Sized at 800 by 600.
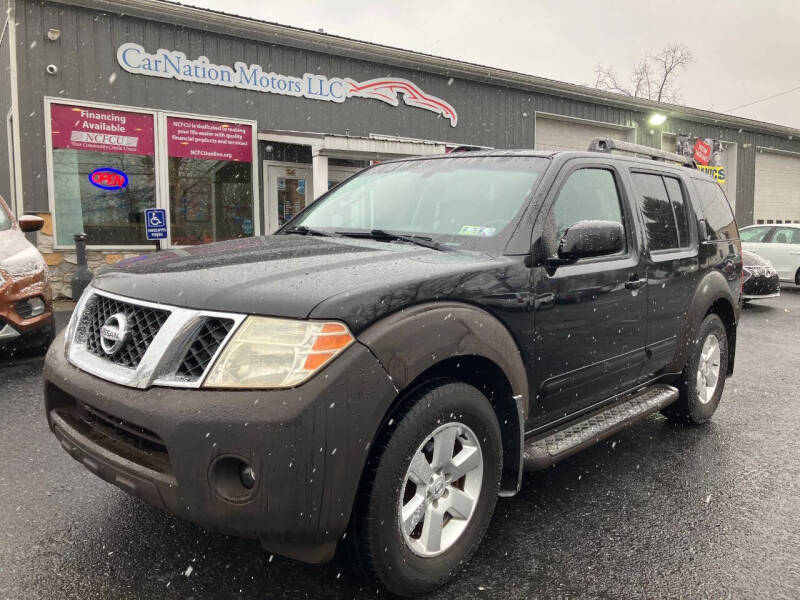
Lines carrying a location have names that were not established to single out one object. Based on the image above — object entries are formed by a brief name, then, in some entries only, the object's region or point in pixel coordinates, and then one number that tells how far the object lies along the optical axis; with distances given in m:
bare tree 40.47
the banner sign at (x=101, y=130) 9.70
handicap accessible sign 10.04
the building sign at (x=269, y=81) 10.23
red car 5.12
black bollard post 9.15
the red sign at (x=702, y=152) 20.16
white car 13.41
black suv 1.92
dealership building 9.62
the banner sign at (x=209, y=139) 10.66
